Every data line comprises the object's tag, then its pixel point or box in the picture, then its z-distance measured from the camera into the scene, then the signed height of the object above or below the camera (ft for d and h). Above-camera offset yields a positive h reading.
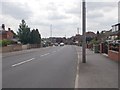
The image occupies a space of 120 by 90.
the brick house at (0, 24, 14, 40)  109.94 +9.17
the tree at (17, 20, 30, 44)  87.76 +7.73
